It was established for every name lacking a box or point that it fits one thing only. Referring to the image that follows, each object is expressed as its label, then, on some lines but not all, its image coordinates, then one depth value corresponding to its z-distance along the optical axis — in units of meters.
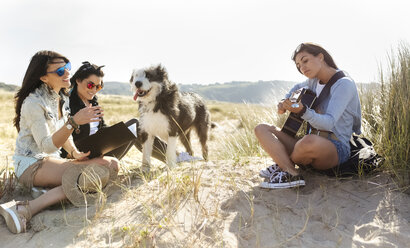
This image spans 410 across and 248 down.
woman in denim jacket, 3.36
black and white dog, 4.93
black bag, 3.69
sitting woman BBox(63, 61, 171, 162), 4.53
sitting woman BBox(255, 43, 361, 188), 3.39
